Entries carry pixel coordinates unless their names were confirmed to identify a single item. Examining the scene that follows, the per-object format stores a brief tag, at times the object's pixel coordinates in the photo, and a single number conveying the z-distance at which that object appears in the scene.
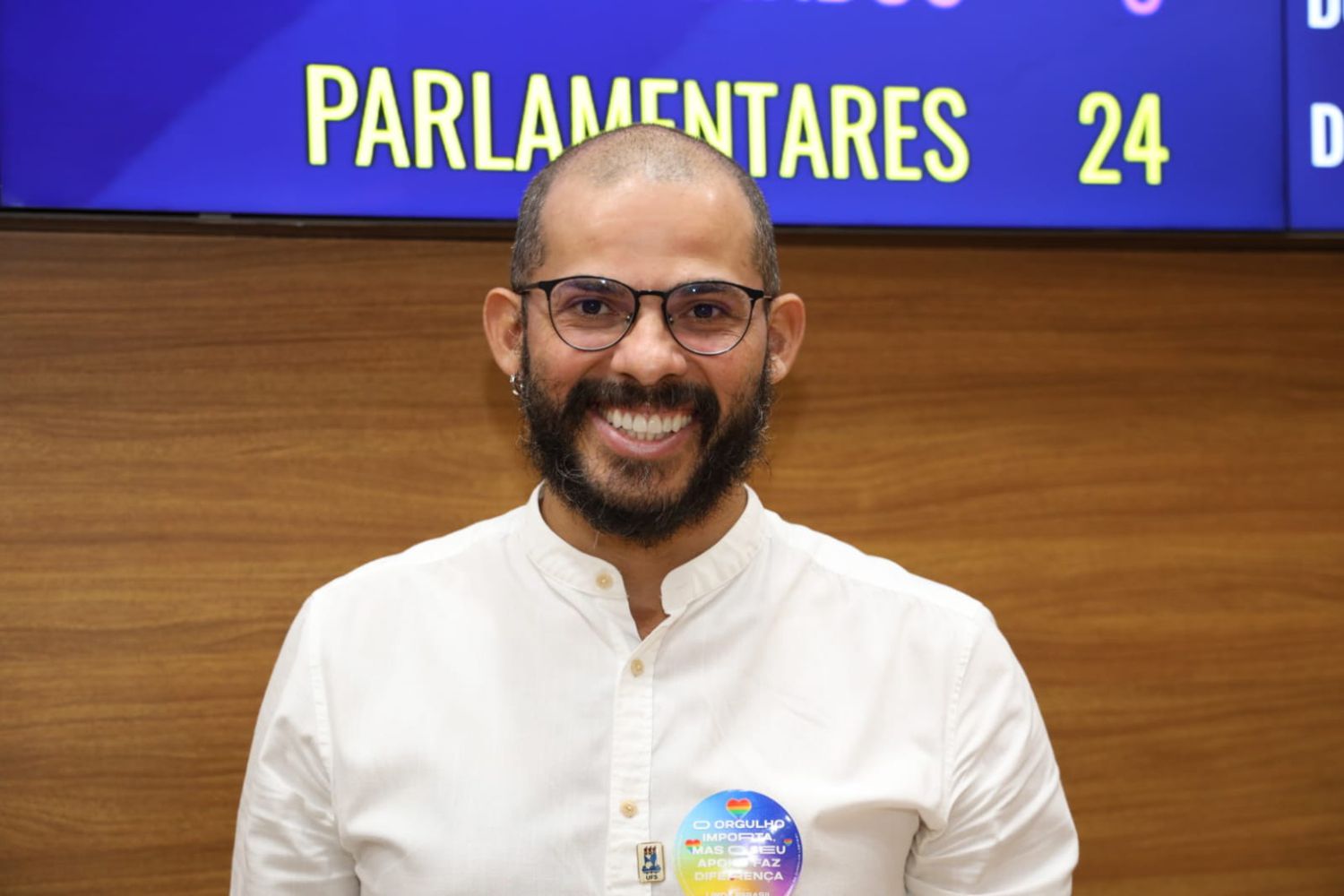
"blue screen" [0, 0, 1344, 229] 1.55
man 1.21
